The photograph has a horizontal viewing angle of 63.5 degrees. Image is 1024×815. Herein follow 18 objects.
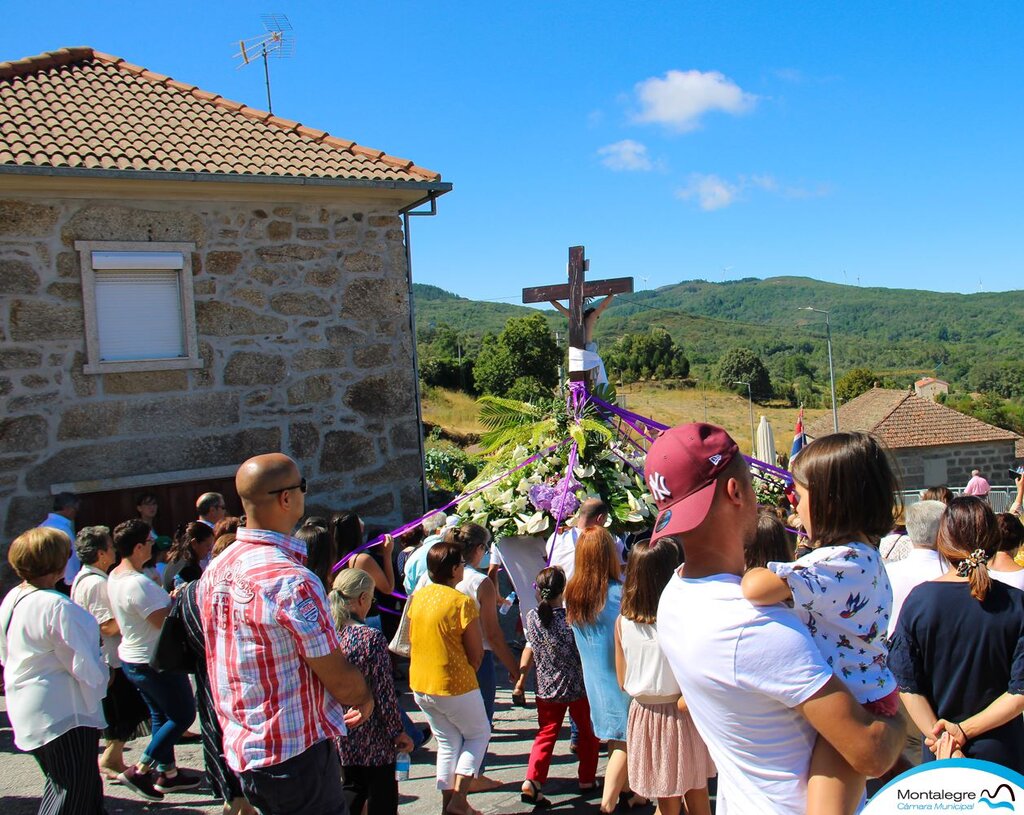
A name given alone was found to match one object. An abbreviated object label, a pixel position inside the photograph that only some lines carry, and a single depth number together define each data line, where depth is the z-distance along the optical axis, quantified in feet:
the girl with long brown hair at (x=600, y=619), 14.65
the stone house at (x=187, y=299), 25.09
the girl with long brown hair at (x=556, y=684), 15.60
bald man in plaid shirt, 8.99
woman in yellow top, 14.21
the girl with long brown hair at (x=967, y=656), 10.27
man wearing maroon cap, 5.55
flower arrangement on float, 18.02
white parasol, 53.36
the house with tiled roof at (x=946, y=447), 96.22
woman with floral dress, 12.28
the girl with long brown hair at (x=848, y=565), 6.79
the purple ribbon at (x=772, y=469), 15.96
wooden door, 25.54
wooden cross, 21.65
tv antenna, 47.03
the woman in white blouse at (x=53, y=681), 12.34
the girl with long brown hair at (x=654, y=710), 12.42
